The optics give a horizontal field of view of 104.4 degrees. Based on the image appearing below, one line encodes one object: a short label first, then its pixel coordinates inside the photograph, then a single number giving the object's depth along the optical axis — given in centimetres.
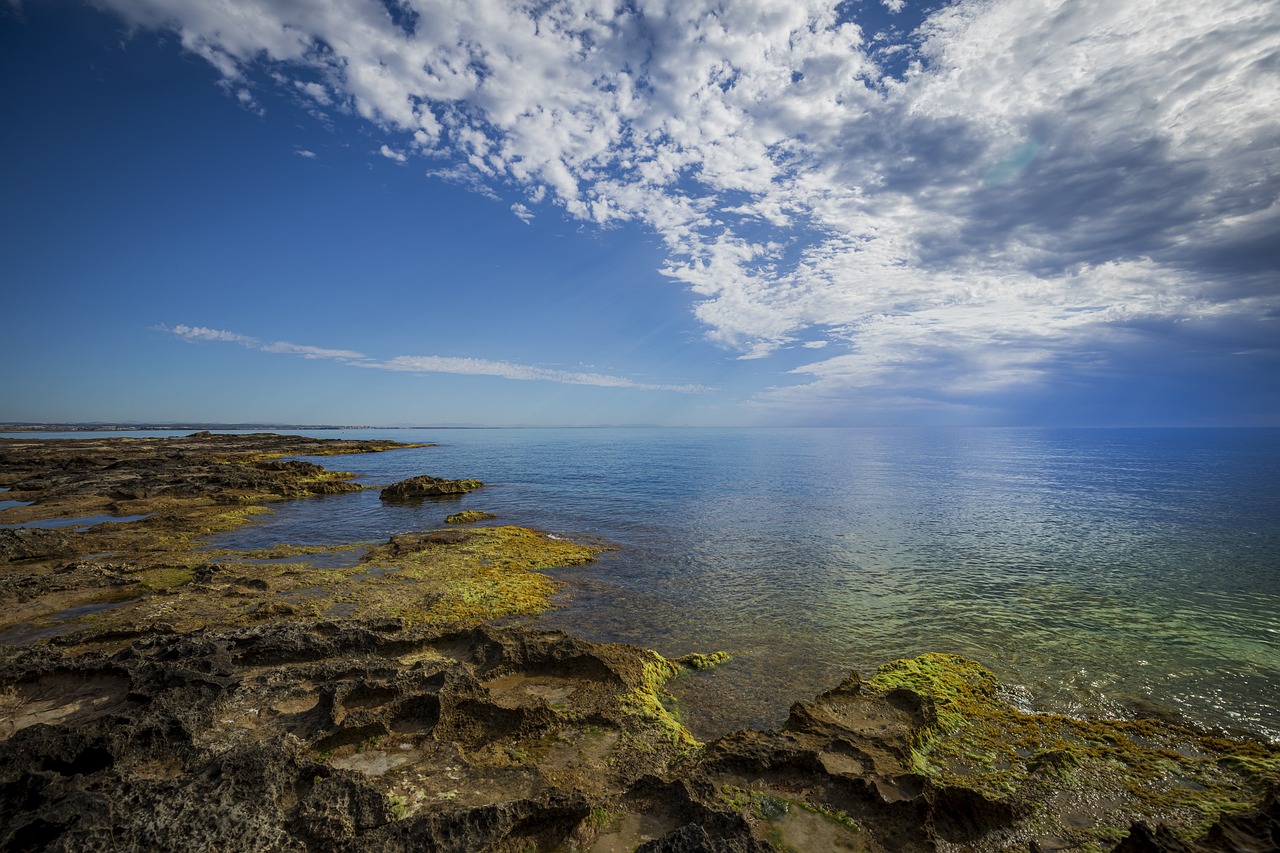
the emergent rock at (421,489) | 3594
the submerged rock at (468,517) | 2689
